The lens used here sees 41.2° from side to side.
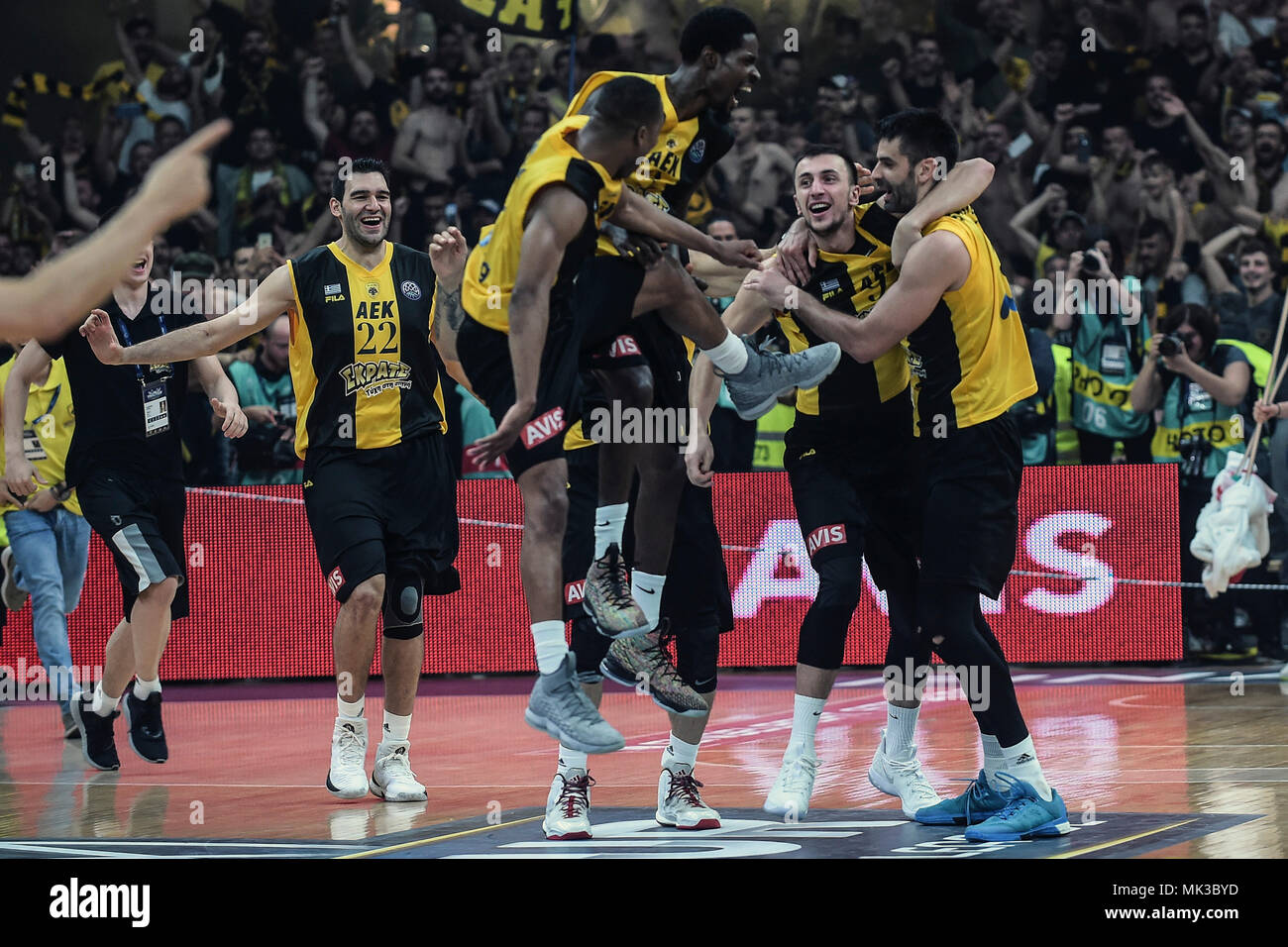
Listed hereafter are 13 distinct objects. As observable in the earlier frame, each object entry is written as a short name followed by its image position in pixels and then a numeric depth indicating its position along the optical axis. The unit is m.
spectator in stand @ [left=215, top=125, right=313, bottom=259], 14.60
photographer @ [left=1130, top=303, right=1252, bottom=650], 11.09
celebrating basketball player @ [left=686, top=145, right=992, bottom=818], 6.46
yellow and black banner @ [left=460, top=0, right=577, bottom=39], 13.20
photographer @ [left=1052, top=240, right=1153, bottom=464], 11.59
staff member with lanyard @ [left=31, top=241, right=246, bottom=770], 8.47
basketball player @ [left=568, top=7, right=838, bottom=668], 5.95
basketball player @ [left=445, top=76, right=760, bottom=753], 5.48
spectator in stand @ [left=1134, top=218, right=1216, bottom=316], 13.08
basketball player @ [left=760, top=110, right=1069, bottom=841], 5.92
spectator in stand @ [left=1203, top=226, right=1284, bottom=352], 12.42
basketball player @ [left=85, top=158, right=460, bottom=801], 7.21
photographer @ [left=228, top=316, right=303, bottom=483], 11.86
